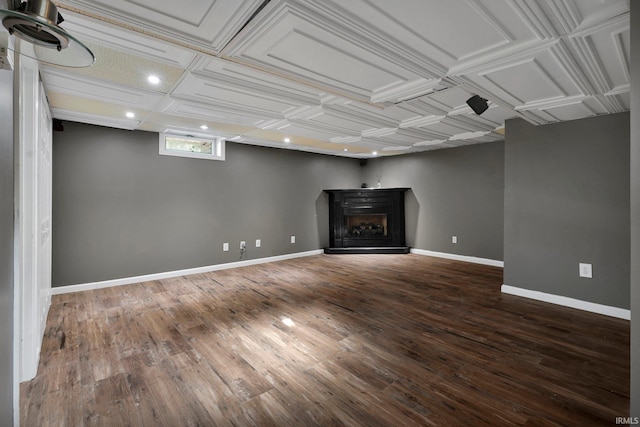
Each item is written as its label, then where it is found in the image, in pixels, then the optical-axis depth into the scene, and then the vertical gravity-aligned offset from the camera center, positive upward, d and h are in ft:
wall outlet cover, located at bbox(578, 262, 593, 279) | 10.49 -2.12
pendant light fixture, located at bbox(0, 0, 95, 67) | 2.73 +1.84
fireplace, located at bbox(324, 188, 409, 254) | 21.71 -0.25
